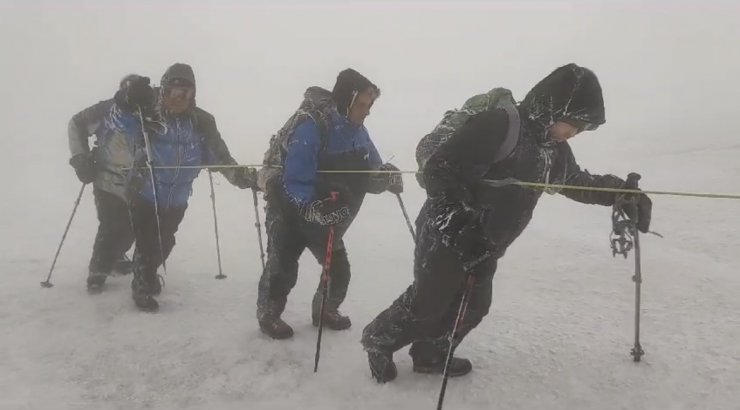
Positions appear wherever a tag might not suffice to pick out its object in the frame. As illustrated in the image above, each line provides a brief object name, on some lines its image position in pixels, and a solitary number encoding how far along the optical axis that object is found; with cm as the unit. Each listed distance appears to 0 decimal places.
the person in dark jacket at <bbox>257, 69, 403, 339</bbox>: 454
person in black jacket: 342
